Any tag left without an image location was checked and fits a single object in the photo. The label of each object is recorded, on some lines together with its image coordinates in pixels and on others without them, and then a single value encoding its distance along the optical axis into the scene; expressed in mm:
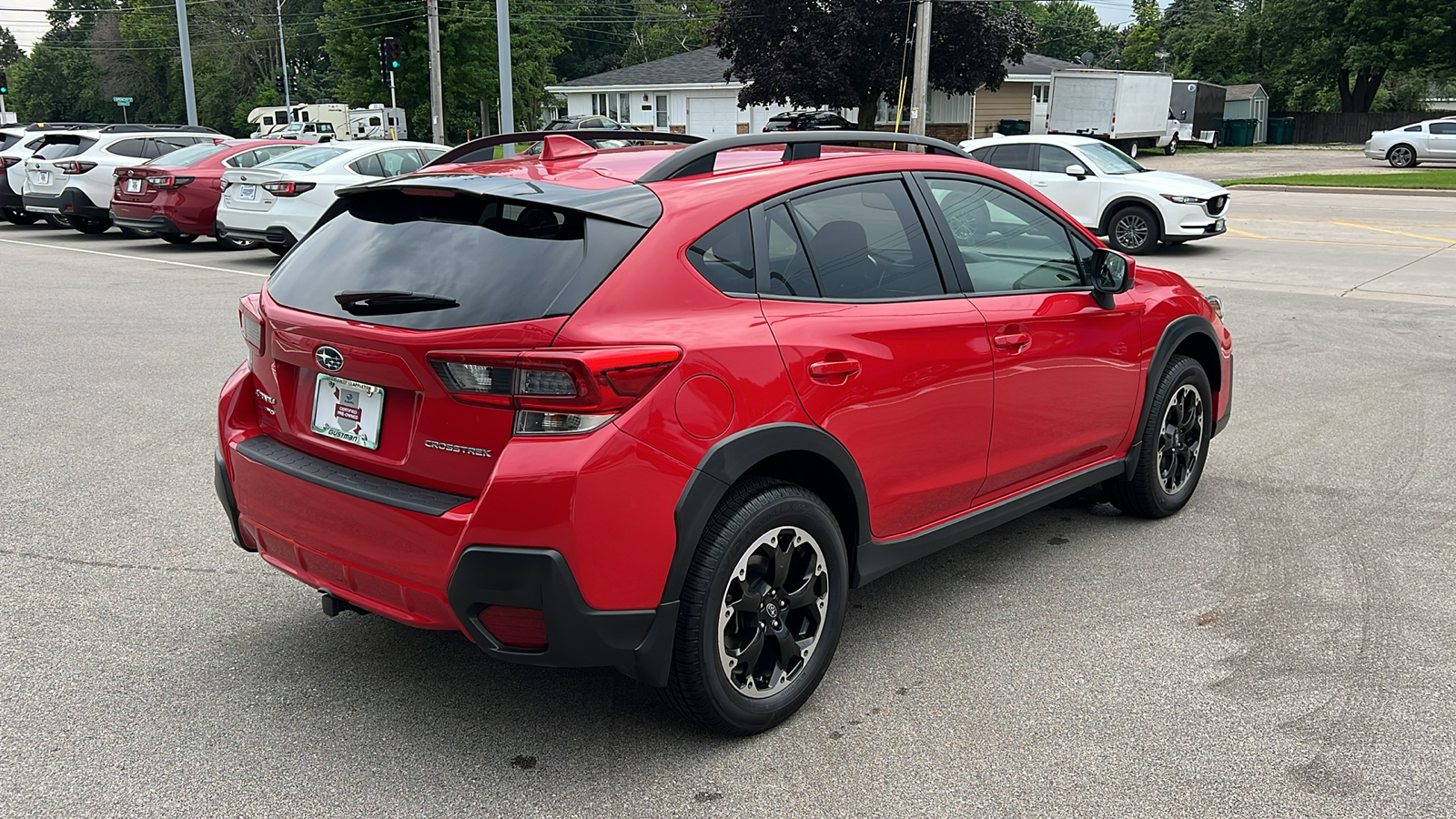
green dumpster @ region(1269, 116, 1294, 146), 55906
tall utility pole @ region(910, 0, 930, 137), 29562
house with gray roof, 51844
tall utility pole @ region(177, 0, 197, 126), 32594
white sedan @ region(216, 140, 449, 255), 14273
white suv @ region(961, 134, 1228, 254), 16047
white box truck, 40500
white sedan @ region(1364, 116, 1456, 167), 35062
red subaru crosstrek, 2922
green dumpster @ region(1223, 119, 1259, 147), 54281
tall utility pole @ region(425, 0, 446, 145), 29562
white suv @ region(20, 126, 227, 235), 18906
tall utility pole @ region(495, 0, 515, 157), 23953
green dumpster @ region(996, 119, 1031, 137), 47062
